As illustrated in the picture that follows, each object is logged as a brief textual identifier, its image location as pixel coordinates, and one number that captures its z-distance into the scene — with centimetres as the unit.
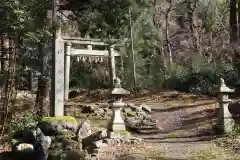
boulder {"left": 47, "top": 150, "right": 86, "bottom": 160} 861
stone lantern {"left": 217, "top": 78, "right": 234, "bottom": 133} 1055
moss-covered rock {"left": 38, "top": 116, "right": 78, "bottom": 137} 1002
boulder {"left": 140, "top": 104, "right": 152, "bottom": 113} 1617
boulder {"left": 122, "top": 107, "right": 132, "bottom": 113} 1489
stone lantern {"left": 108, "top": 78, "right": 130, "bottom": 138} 1016
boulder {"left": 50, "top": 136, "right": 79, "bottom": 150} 936
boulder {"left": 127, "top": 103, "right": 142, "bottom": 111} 1541
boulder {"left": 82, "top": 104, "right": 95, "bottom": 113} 1529
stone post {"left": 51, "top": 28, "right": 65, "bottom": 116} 1082
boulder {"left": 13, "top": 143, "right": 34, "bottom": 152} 937
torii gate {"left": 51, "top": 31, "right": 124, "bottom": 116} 1085
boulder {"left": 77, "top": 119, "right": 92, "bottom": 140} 1039
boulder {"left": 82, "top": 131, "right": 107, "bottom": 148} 989
